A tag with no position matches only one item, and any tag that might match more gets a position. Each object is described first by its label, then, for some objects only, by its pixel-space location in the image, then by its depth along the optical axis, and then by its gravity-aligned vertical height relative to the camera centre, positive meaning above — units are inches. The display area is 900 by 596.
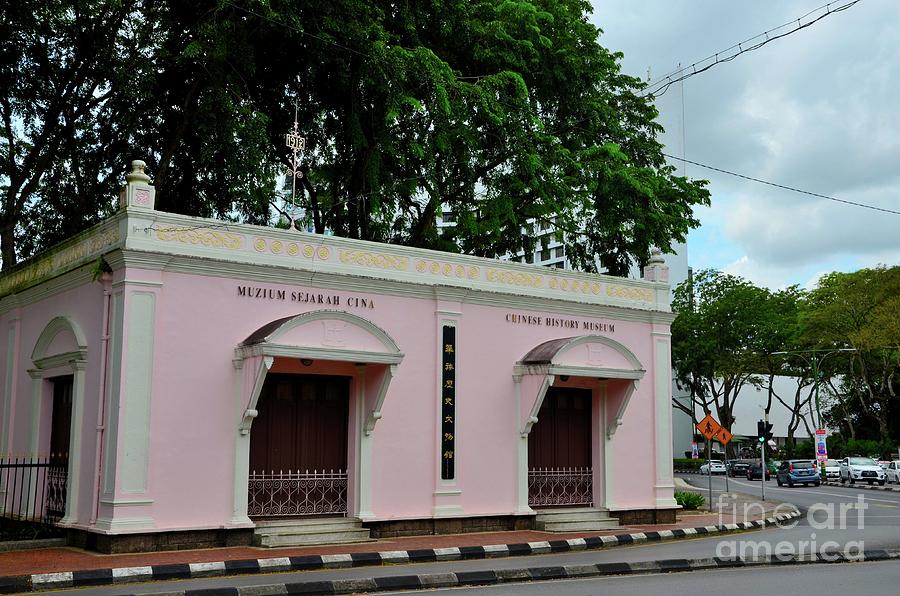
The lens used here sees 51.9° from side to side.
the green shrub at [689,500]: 948.6 -83.3
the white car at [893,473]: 1688.0 -95.4
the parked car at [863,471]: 1680.6 -91.9
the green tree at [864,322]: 1715.1 +190.1
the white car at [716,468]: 2095.2 -110.5
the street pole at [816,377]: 1776.6 +85.6
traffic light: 1252.5 -16.8
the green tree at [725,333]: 1918.1 +178.8
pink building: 543.8 +22.1
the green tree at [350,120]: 777.6 +275.4
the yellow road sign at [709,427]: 965.2 -8.2
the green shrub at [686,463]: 2445.0 -118.3
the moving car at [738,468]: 2114.9 -111.2
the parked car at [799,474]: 1615.4 -94.3
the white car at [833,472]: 1808.6 -100.8
